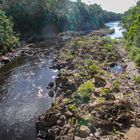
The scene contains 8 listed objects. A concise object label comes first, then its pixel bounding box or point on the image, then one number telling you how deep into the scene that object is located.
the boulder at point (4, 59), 27.55
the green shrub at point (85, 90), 15.18
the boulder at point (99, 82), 17.95
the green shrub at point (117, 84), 16.90
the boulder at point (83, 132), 11.67
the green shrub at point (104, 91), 15.50
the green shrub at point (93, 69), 20.74
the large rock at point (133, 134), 11.48
